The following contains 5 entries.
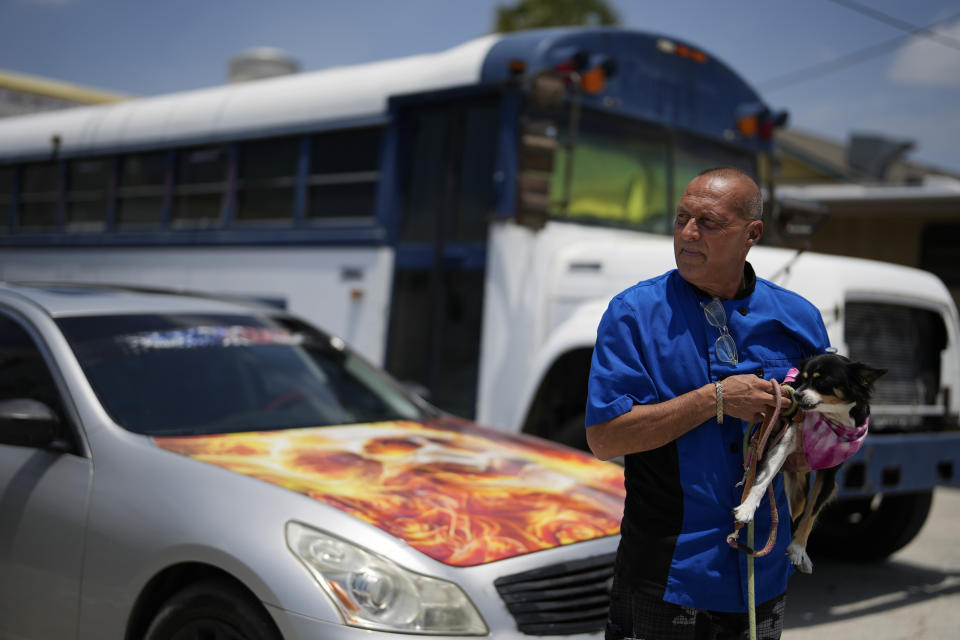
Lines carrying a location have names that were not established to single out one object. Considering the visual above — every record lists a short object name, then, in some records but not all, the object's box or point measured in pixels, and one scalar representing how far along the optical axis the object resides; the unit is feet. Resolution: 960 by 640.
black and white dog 6.64
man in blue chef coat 6.77
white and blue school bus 16.80
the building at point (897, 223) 34.04
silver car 8.84
